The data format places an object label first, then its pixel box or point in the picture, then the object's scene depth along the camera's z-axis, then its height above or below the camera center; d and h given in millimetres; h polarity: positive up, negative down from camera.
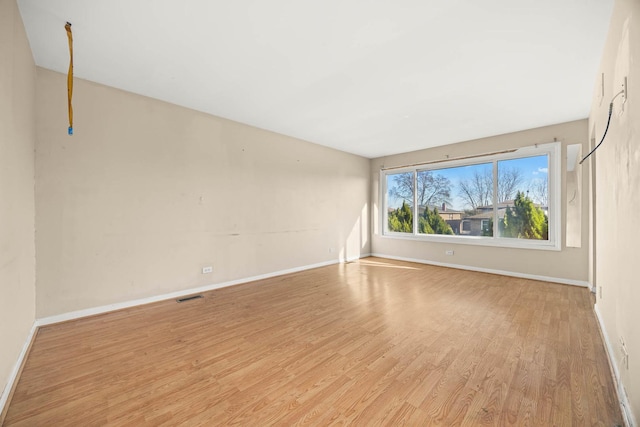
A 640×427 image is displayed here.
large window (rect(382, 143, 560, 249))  4531 +266
